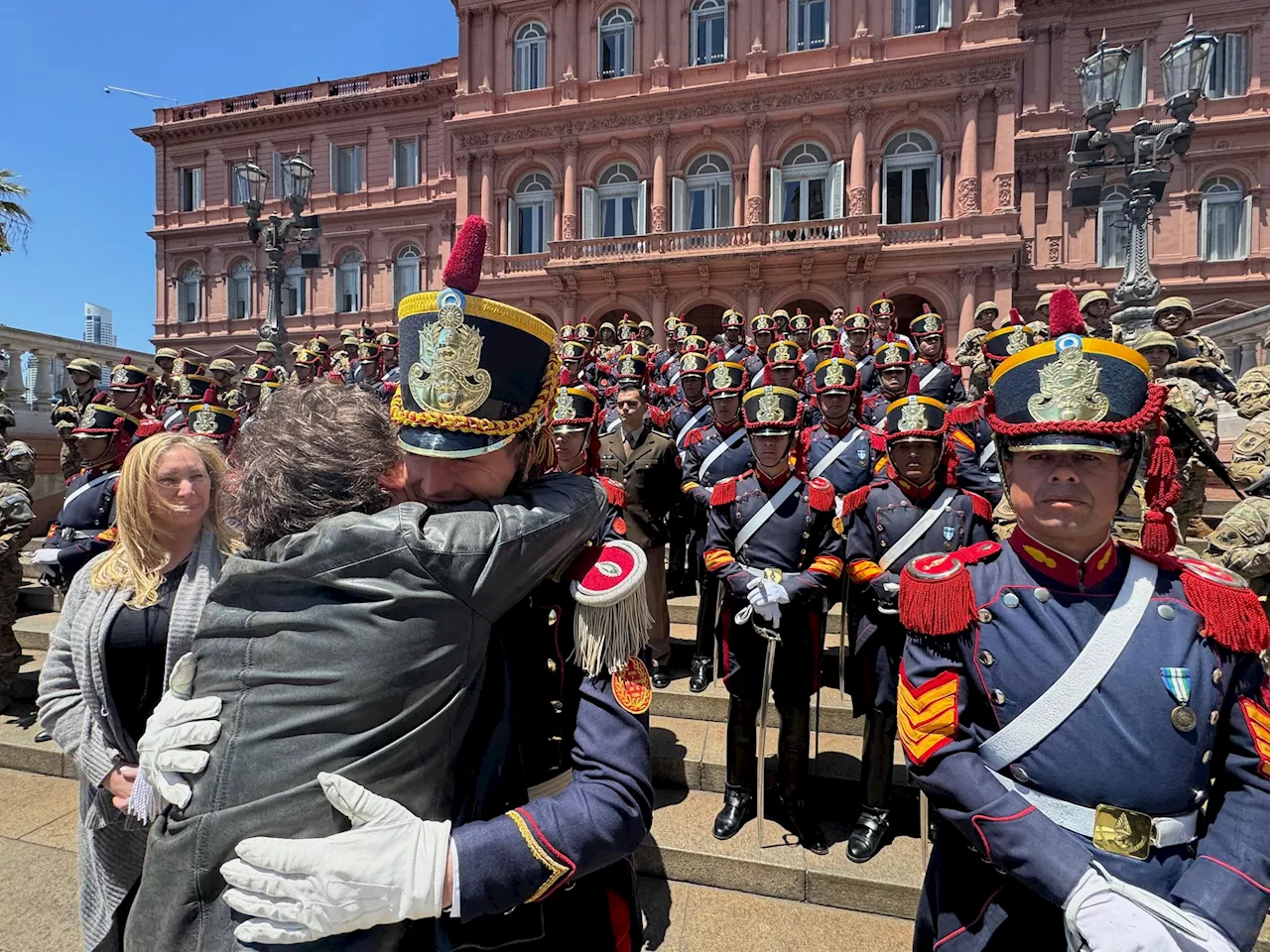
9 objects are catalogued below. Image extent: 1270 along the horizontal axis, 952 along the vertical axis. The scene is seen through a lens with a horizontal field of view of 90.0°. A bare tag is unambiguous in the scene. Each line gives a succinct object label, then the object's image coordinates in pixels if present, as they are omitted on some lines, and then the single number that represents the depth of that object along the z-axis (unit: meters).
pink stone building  19.91
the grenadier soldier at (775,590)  3.71
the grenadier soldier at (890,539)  3.53
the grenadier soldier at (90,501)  4.48
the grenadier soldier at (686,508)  6.91
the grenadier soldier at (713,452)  5.41
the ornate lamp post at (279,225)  11.25
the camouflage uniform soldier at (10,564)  5.15
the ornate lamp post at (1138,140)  7.91
